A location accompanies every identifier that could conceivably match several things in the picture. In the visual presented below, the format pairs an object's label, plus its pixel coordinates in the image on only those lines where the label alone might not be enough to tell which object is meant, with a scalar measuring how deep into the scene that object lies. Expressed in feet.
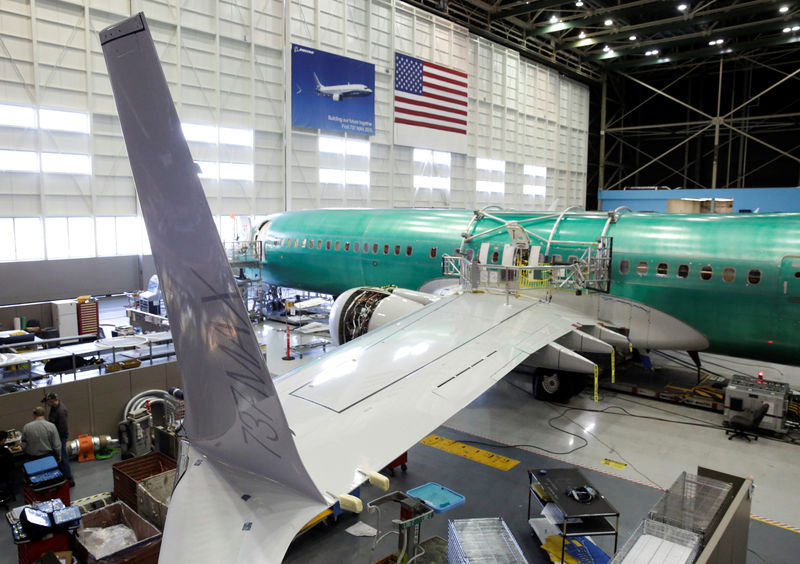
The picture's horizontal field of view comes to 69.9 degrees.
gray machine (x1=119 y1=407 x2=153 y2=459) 34.83
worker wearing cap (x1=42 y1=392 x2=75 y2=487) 31.04
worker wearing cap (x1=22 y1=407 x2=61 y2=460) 28.86
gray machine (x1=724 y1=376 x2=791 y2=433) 39.04
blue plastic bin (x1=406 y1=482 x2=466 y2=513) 24.11
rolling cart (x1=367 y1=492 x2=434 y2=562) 22.22
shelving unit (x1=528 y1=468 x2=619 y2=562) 23.49
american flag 115.14
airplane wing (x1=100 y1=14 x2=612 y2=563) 11.68
